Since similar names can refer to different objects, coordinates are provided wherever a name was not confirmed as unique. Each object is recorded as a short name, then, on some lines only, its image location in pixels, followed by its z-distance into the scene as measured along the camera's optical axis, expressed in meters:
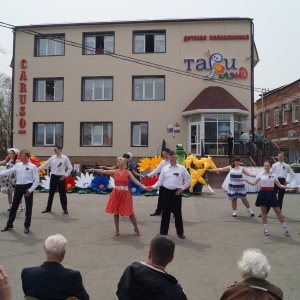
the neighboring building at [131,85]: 25.34
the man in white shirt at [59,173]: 10.48
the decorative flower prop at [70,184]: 15.54
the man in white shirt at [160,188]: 9.97
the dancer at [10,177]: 10.37
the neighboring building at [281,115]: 31.03
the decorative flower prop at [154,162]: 14.85
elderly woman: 2.64
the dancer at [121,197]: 7.88
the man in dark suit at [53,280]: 3.08
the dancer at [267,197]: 8.11
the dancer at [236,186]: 10.24
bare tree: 46.58
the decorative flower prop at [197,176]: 14.33
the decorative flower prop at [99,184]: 15.30
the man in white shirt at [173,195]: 7.76
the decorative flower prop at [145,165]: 14.68
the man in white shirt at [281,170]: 10.36
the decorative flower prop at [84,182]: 15.51
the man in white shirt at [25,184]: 8.16
